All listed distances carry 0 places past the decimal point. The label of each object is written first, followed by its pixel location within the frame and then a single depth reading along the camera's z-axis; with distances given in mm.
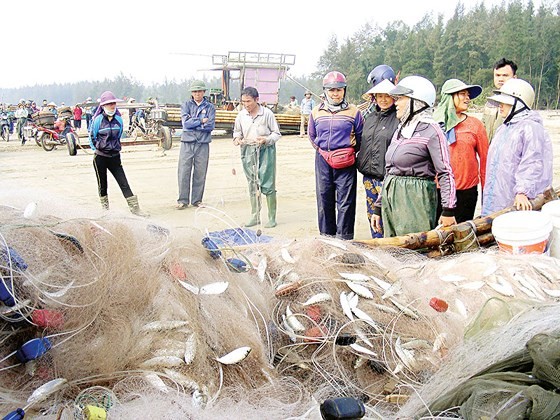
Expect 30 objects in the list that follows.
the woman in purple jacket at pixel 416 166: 4145
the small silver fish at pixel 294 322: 2496
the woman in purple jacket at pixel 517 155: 4344
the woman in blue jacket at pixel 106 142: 7828
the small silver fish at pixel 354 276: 2729
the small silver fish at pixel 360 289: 2633
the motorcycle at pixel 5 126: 24753
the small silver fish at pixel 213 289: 2357
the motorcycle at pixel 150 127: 17469
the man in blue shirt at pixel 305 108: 22734
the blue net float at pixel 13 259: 1967
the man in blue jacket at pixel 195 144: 8648
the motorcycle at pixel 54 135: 19375
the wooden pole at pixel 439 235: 3861
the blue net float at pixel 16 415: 1656
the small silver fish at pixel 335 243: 3052
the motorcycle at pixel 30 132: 20647
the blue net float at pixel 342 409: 1473
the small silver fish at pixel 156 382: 1938
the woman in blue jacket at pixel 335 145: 5680
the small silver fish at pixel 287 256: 2965
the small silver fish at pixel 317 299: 2593
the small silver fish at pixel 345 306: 2518
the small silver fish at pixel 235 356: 2125
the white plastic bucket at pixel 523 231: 3600
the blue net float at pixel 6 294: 1885
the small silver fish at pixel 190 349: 2061
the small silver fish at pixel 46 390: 1836
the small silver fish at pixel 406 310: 2560
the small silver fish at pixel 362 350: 2391
